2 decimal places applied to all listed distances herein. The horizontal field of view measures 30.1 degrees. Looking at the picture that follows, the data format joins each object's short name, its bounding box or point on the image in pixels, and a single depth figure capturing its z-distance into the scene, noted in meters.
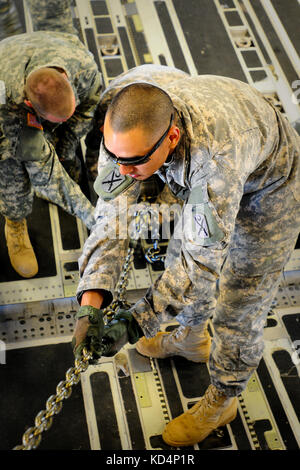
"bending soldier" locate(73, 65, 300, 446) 2.21
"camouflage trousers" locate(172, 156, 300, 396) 2.66
